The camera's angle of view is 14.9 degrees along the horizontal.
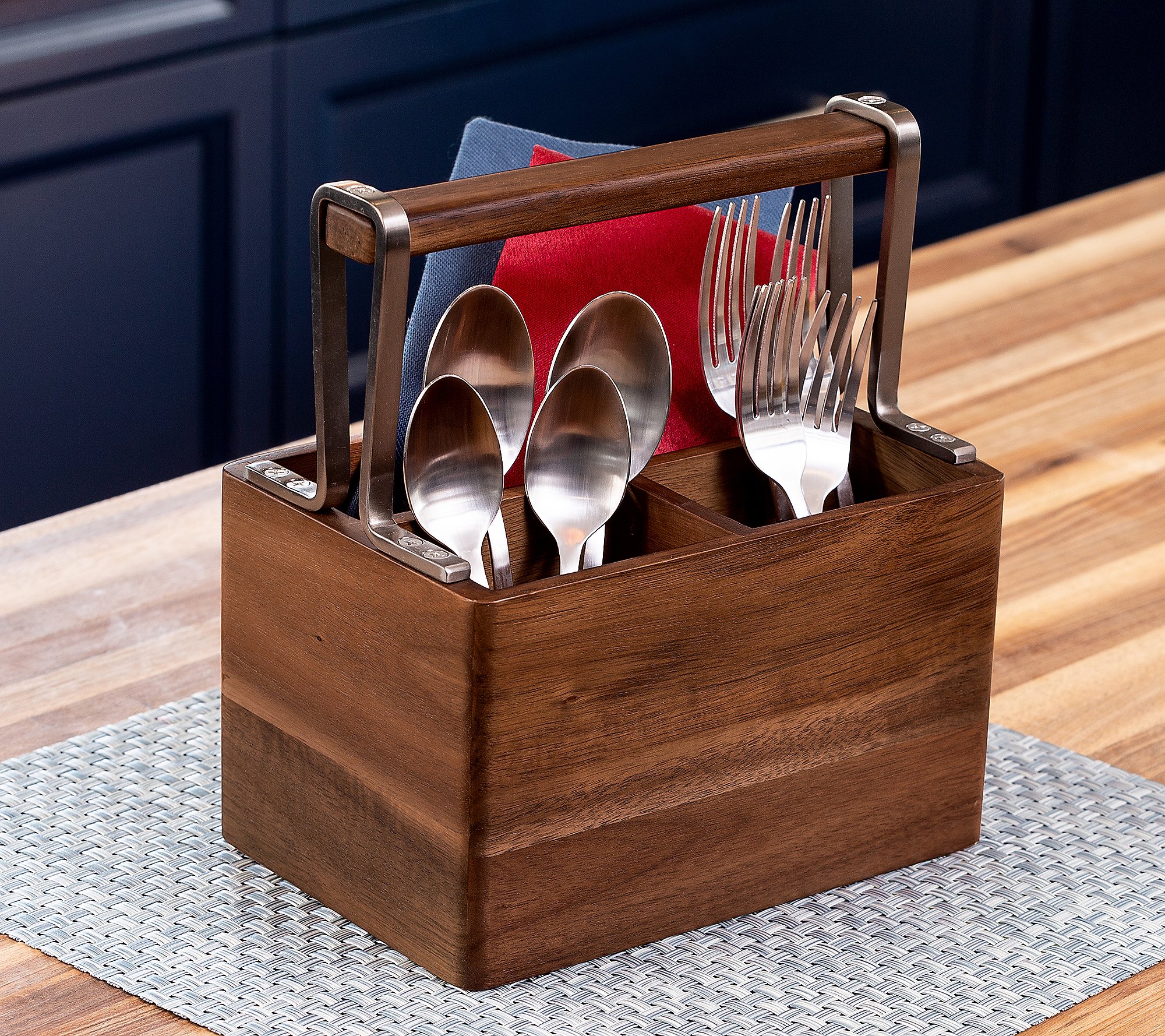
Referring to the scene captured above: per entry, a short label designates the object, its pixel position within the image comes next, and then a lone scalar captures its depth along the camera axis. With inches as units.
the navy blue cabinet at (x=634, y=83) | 113.2
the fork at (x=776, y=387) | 64.2
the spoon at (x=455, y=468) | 61.1
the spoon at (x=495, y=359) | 62.7
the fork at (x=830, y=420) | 64.4
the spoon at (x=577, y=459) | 62.0
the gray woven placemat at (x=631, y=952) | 59.9
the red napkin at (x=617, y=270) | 68.7
